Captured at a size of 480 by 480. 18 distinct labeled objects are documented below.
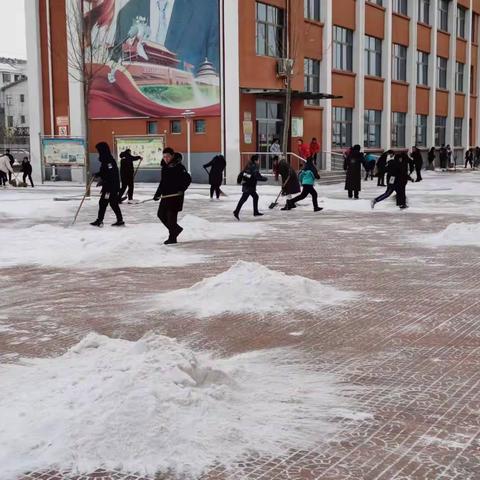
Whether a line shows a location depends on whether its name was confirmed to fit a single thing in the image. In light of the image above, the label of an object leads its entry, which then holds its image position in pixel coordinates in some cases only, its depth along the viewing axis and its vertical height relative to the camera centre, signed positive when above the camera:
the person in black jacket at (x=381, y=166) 29.05 -0.70
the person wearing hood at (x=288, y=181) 18.64 -0.81
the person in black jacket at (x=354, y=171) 21.75 -0.66
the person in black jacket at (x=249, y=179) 16.52 -0.67
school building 30.55 +3.34
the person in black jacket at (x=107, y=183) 14.32 -0.63
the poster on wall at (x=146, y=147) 30.87 +0.12
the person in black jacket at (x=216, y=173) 21.48 -0.69
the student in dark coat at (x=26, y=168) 29.67 -0.71
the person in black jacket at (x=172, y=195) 12.20 -0.76
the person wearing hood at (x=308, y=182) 17.98 -0.83
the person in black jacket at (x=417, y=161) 32.16 -0.57
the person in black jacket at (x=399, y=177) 18.25 -0.71
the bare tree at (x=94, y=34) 32.69 +5.17
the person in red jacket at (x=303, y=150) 31.38 -0.05
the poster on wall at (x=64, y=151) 29.61 -0.03
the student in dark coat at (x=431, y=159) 44.67 -0.68
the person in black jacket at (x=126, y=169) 19.50 -0.51
